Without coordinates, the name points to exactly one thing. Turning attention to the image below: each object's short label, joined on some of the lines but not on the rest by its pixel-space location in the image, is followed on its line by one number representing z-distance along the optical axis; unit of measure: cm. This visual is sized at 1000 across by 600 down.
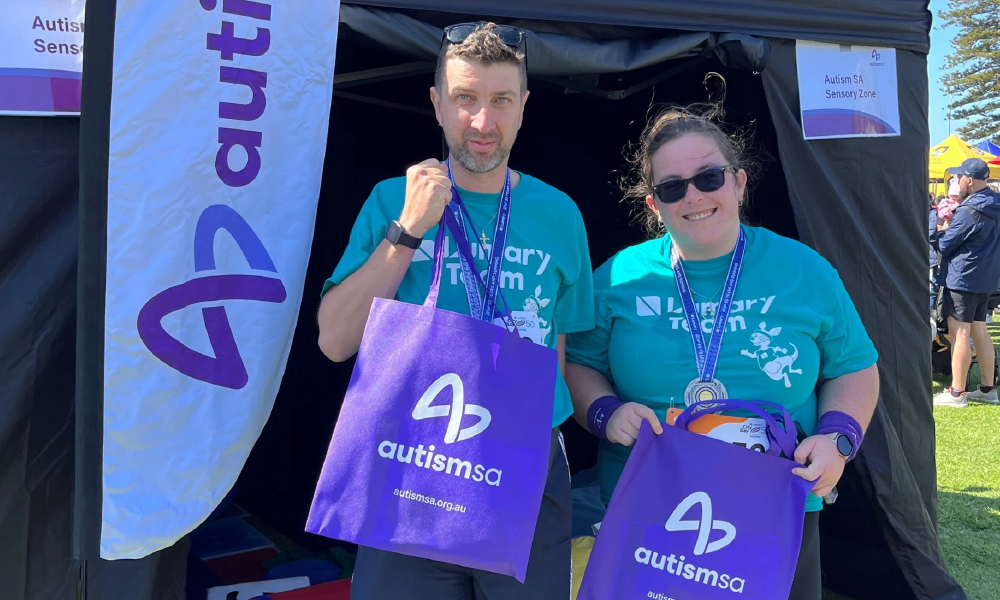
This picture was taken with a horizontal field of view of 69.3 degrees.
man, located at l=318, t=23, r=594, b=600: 150
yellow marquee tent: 1518
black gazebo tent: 175
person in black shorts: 627
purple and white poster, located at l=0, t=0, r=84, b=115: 170
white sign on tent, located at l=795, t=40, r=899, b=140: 259
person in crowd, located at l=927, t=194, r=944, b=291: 729
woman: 180
